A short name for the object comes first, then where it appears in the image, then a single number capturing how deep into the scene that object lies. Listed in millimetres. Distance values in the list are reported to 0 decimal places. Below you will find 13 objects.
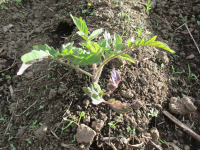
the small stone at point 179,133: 274
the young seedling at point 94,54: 196
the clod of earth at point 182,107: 285
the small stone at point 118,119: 252
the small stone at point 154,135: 260
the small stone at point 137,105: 269
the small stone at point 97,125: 240
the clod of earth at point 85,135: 229
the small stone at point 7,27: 411
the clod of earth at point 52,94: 278
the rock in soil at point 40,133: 245
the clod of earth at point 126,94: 274
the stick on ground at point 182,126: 267
